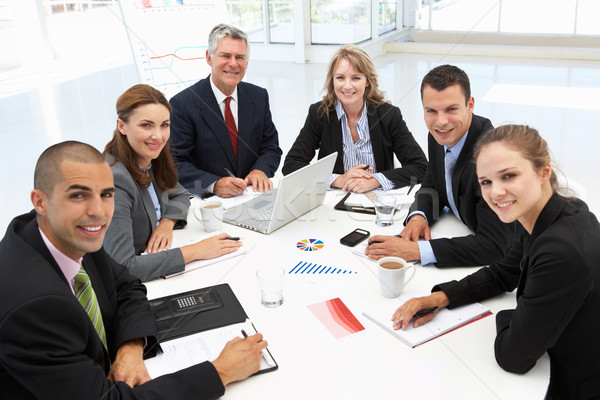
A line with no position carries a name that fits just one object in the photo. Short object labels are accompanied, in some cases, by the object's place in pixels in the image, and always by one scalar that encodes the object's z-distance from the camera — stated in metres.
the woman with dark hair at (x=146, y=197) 1.99
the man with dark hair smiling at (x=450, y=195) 2.00
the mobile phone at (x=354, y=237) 2.18
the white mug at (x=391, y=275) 1.75
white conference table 1.37
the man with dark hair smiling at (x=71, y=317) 1.18
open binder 1.51
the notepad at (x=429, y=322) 1.57
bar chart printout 1.97
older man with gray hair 3.20
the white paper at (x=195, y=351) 1.48
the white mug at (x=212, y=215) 2.33
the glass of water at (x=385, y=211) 2.35
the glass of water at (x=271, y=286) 1.73
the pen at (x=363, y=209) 2.52
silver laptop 2.23
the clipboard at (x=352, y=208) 2.52
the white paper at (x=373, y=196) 2.60
